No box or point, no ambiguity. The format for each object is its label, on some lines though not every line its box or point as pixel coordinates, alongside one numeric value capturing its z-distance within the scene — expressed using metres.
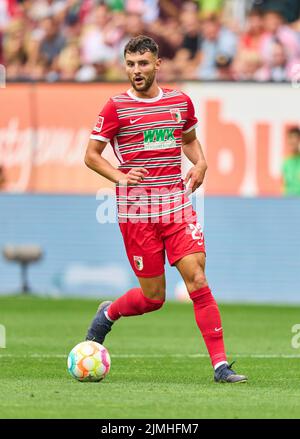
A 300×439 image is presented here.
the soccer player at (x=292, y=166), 20.75
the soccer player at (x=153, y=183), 9.44
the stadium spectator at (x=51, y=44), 22.69
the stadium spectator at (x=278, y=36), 21.22
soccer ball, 9.30
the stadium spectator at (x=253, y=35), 21.50
